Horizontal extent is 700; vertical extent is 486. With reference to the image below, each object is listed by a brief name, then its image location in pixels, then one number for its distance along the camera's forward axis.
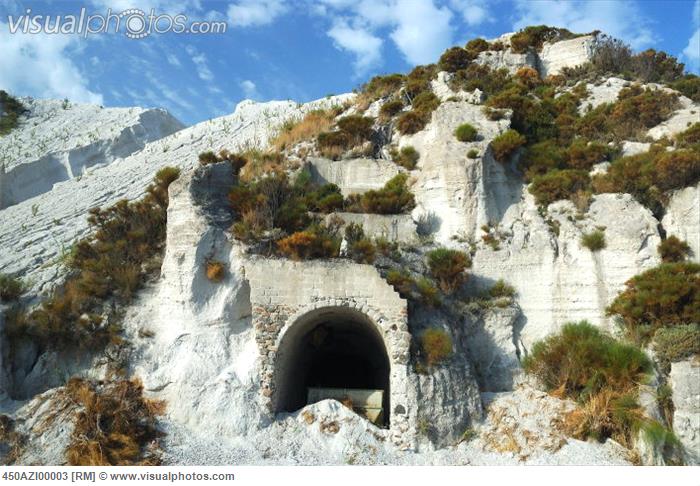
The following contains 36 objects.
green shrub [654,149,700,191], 16.00
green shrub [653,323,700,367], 12.27
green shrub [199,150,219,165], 19.59
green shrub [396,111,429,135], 21.99
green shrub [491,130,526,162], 18.56
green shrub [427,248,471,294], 15.13
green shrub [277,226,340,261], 13.74
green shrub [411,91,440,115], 22.58
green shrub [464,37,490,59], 29.75
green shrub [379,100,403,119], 24.64
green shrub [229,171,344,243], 14.59
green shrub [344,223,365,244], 16.22
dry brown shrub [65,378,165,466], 10.42
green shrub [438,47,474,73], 27.90
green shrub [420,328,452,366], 12.46
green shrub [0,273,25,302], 13.55
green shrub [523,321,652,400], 12.16
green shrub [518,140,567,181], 18.64
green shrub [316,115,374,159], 21.91
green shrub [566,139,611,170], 18.73
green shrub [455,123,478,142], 18.91
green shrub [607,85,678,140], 20.56
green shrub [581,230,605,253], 15.44
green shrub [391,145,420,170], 20.52
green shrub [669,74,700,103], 22.58
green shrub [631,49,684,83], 26.12
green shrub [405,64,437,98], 26.22
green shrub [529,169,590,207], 17.38
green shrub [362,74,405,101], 27.58
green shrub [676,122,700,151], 18.19
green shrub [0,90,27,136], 30.31
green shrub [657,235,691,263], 14.76
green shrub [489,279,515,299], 15.54
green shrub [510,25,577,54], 29.08
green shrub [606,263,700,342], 12.98
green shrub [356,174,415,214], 18.03
